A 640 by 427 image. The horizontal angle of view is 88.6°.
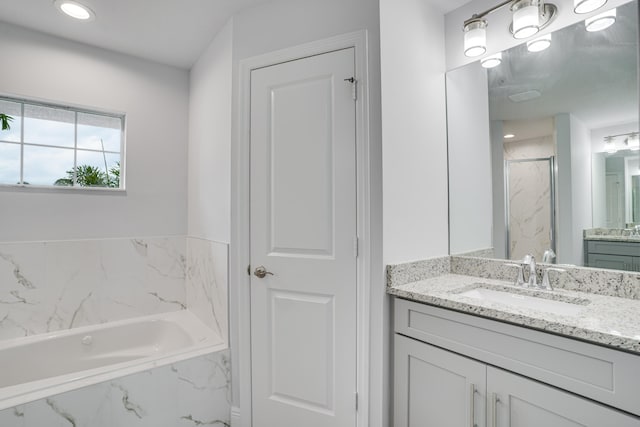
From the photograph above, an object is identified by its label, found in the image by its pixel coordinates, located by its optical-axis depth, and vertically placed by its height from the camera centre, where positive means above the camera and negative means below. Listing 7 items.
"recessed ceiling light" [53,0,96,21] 1.91 +1.28
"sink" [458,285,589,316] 1.36 -0.35
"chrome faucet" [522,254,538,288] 1.56 -0.25
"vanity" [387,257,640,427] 0.99 -0.47
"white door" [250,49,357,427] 1.62 -0.11
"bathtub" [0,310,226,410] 1.65 -0.80
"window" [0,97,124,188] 2.21 +0.56
